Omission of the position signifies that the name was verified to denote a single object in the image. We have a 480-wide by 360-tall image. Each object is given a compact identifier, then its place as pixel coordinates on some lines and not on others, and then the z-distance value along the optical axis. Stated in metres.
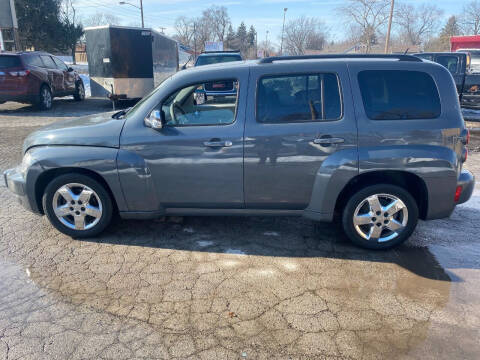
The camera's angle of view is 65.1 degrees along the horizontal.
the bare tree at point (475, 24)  62.75
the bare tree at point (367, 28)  37.18
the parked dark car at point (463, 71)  14.02
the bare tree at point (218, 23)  70.88
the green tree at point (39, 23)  36.66
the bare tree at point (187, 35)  67.62
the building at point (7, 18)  16.92
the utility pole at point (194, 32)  65.16
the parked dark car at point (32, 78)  11.68
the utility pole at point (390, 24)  28.95
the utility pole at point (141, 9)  44.79
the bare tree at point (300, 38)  58.83
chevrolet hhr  3.58
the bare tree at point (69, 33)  41.09
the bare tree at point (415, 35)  55.65
